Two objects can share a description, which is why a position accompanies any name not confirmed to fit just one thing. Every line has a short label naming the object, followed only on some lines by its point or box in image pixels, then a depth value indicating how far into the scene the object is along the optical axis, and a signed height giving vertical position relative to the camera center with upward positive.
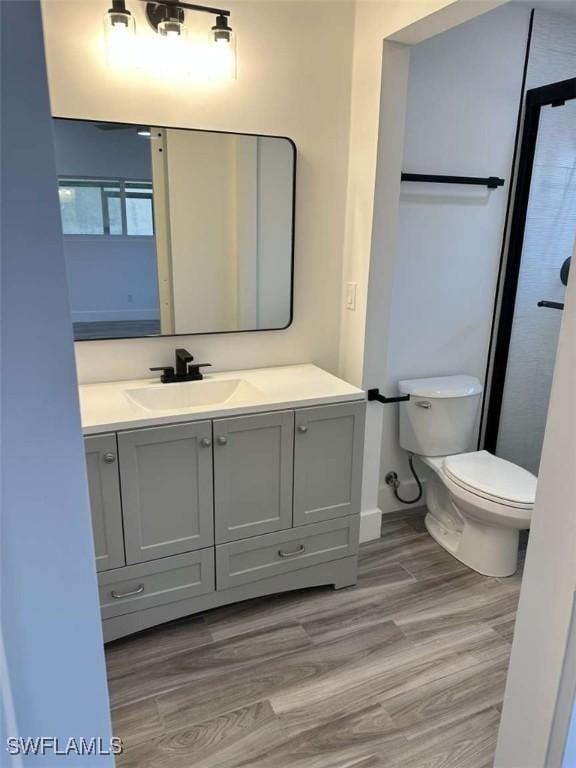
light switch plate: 2.47 -0.26
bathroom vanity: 1.84 -0.90
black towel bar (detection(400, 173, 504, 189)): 2.47 +0.28
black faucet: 2.21 -0.54
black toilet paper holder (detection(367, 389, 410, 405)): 2.51 -0.71
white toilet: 2.34 -1.03
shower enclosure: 2.67 -0.18
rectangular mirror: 1.99 +0.03
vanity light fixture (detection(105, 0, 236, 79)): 1.88 +0.69
